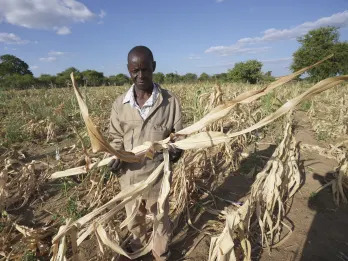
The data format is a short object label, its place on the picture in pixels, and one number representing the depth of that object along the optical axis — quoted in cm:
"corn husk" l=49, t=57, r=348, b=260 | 94
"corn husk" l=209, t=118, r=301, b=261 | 158
